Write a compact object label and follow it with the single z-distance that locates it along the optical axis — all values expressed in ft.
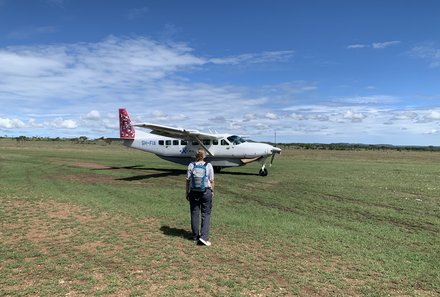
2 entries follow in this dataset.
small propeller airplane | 73.67
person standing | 24.12
